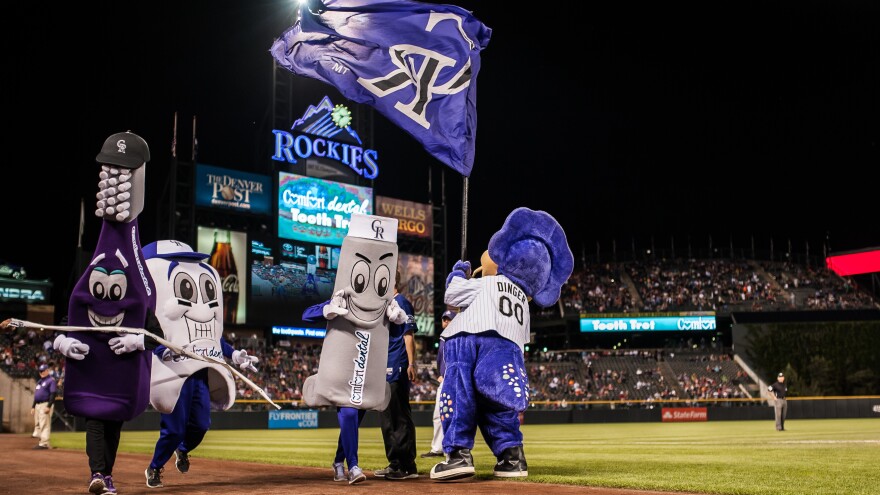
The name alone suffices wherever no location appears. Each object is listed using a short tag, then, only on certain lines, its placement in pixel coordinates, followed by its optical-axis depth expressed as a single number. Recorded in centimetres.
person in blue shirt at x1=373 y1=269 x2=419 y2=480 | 752
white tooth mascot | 697
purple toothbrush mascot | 597
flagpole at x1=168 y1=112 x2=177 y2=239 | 3562
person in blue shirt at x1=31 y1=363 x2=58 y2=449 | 1549
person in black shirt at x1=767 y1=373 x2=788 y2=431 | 2128
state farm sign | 3241
